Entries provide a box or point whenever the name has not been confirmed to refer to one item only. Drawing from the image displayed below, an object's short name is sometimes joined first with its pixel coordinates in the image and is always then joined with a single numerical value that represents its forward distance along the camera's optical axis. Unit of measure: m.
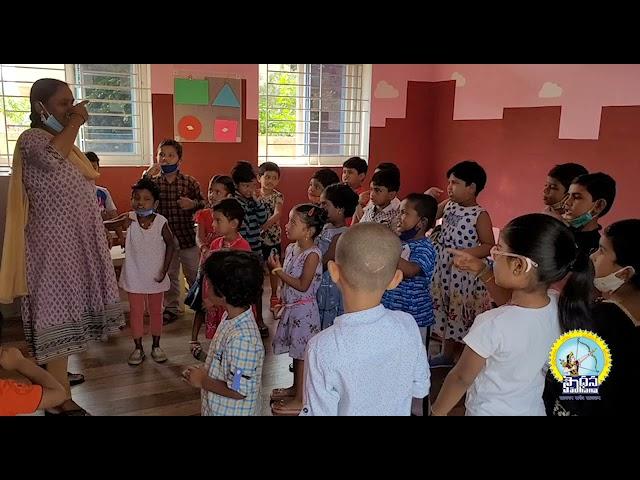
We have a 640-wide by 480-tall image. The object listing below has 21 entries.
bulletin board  5.04
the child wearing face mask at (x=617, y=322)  1.53
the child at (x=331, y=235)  2.84
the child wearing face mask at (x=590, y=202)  2.66
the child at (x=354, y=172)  4.08
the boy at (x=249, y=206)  3.57
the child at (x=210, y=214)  3.36
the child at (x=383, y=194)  3.38
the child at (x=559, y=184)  3.11
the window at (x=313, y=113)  5.65
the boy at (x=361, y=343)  1.34
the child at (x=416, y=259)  2.53
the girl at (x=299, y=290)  2.59
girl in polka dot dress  3.02
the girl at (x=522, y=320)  1.52
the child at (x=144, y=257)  3.16
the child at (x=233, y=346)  1.75
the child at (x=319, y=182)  3.81
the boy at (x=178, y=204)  3.80
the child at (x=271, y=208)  3.99
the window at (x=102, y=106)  4.60
